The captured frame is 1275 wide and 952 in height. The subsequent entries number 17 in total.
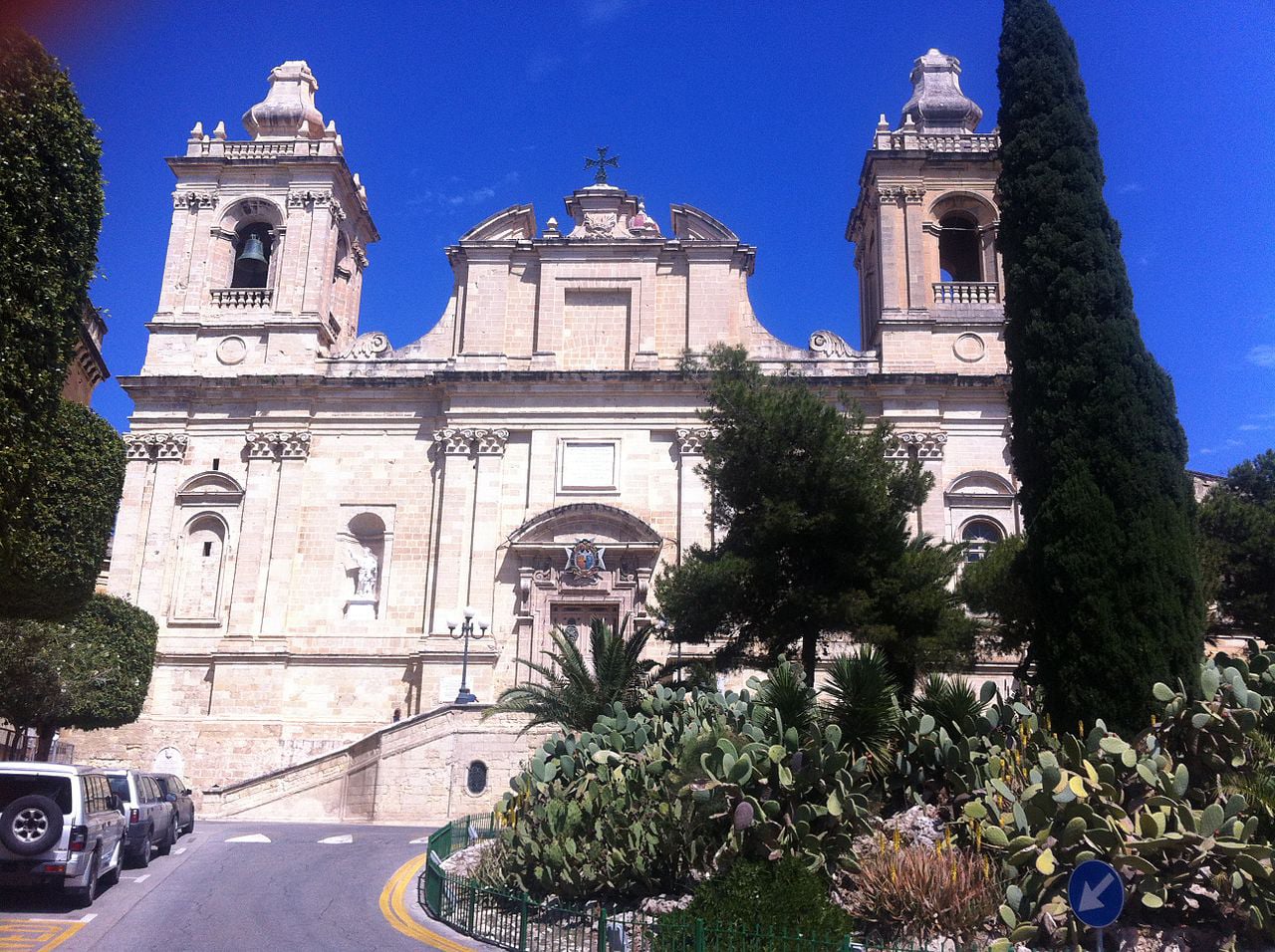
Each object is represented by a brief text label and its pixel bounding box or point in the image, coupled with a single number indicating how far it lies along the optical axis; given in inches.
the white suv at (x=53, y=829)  478.0
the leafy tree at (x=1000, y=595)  701.0
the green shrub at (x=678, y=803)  462.0
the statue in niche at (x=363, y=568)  1197.1
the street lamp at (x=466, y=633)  976.9
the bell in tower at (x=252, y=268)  1299.2
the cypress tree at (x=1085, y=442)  503.5
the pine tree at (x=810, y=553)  693.3
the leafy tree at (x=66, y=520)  526.9
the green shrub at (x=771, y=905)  394.3
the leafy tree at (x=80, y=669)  876.6
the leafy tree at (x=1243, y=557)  954.1
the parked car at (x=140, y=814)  605.9
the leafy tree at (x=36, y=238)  456.1
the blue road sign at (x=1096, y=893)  313.6
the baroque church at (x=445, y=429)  1147.3
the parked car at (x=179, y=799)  721.6
